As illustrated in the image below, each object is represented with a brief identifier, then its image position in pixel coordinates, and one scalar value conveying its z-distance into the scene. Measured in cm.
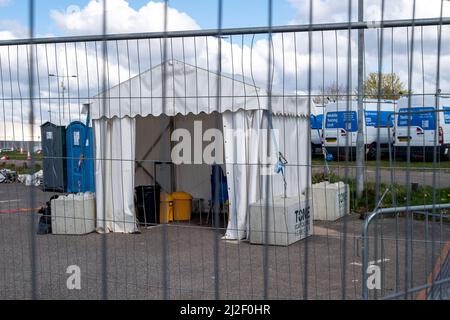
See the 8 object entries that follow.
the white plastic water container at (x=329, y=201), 1027
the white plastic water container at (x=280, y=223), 816
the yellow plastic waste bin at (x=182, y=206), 1105
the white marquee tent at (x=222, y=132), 891
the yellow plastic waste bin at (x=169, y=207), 1051
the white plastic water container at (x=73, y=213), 914
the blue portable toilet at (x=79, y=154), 1084
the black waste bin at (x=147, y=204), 1055
